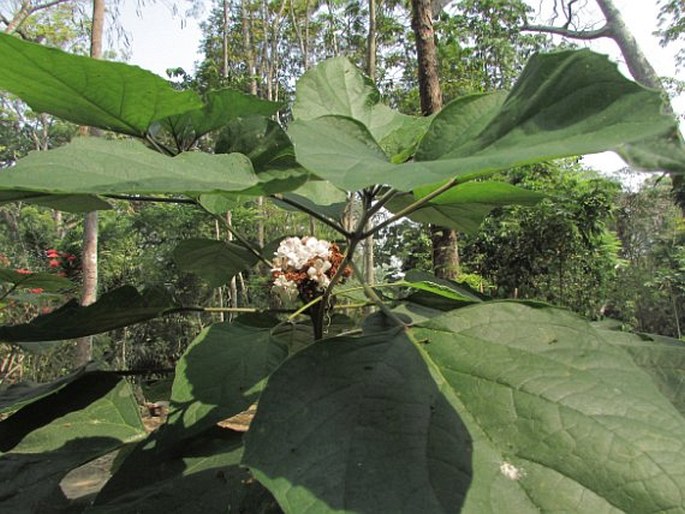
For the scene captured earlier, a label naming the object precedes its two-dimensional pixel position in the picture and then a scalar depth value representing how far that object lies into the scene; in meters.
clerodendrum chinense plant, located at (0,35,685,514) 0.20
